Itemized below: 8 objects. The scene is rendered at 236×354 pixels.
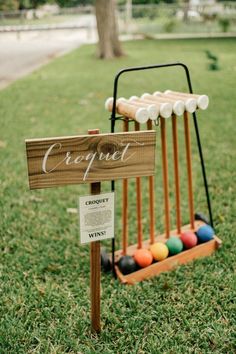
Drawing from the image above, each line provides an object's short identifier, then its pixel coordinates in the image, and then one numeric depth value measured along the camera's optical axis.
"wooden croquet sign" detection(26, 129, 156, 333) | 1.71
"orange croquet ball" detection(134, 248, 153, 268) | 2.52
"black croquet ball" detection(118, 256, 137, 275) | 2.50
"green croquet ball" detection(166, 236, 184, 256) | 2.62
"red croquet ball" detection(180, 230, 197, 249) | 2.68
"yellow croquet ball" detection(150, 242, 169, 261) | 2.56
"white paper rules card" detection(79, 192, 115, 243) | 1.85
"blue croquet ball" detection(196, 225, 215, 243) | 2.71
